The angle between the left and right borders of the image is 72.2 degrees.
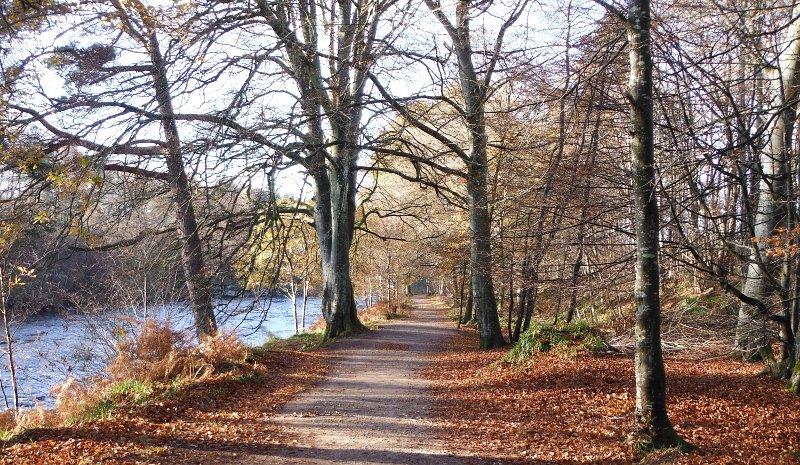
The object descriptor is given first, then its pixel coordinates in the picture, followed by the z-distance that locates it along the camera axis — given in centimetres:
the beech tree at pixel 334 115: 1129
